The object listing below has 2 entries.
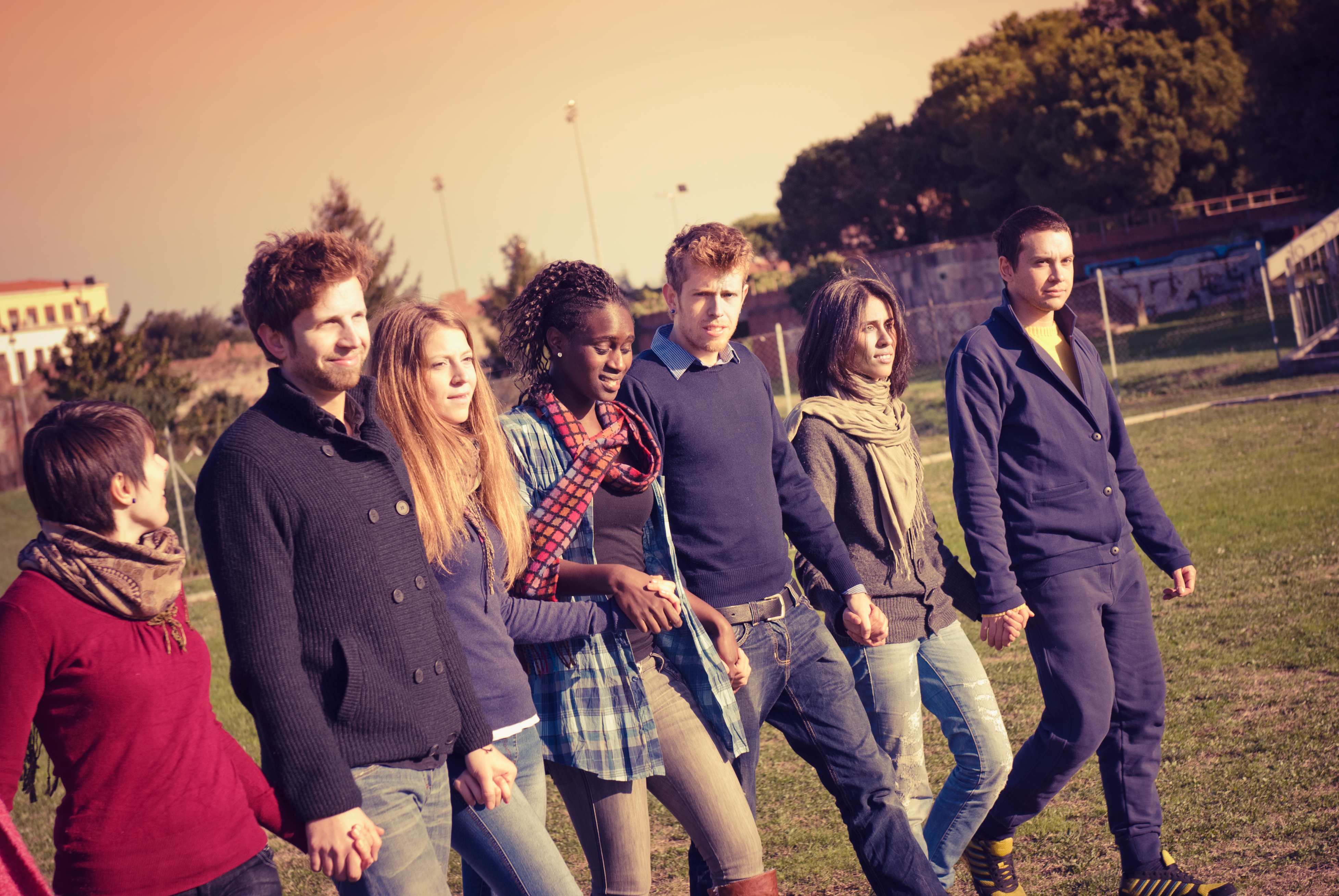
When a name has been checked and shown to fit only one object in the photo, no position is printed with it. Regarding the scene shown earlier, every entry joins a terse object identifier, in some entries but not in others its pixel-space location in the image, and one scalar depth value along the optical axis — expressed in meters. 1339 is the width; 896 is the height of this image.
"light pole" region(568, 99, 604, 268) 44.09
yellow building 82.38
